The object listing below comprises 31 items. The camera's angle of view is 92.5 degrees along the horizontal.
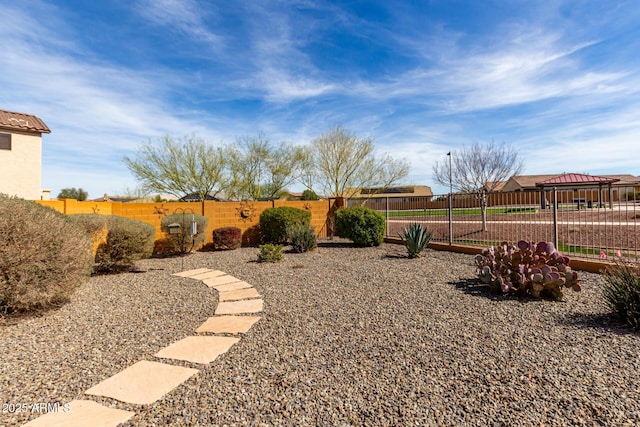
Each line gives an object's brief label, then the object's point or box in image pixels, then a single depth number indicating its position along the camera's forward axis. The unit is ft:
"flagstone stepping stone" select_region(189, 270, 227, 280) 19.55
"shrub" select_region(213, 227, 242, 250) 31.27
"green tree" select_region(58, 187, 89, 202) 107.69
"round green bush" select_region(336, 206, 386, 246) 31.68
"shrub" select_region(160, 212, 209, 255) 28.66
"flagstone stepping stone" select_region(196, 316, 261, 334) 10.88
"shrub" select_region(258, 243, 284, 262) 24.41
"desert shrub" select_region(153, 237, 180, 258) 29.63
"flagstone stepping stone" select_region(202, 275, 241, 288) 17.80
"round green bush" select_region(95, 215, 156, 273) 20.02
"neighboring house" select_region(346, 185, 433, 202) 69.26
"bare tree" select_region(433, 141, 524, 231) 51.06
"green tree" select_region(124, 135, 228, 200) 60.49
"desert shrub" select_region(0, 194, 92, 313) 11.07
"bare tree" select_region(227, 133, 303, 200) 70.64
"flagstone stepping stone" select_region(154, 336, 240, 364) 8.89
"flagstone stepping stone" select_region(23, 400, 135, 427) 6.03
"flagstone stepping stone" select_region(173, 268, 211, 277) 20.48
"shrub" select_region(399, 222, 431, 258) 24.93
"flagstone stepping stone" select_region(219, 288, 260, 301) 14.90
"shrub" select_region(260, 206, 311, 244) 33.35
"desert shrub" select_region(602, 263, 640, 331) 10.52
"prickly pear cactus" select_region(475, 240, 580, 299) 13.58
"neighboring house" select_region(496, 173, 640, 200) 125.39
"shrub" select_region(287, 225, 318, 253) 28.96
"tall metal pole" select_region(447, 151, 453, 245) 28.78
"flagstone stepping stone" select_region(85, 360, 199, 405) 7.00
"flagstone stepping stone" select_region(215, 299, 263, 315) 12.96
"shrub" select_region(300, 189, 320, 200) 80.39
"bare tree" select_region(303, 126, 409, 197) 66.28
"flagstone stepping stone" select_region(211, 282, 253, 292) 16.59
